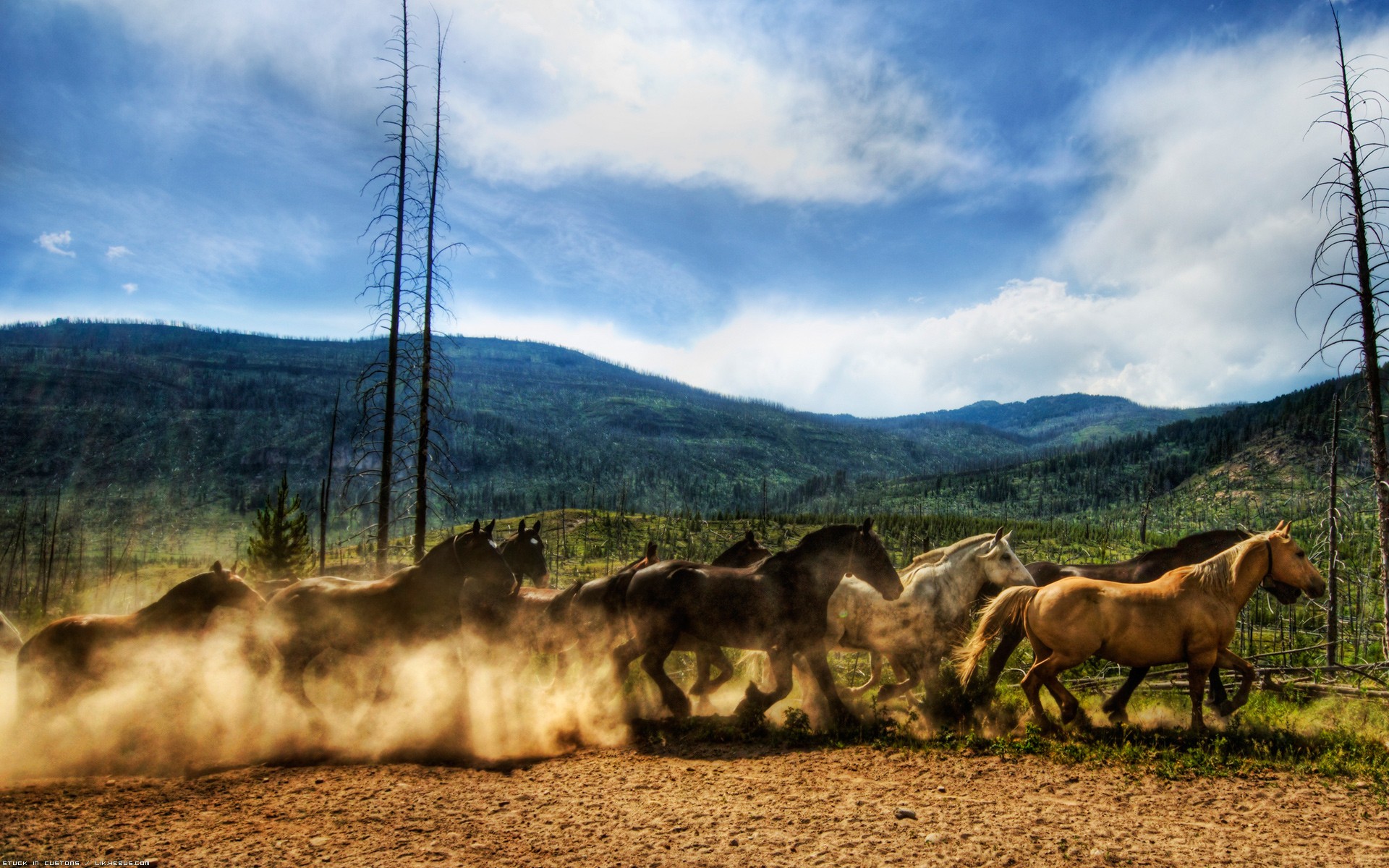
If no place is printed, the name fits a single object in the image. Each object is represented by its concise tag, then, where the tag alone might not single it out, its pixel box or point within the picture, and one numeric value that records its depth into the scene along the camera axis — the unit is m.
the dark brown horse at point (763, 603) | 8.63
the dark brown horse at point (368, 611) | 8.38
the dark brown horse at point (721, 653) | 10.21
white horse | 9.42
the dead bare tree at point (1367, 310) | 11.59
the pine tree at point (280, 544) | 30.56
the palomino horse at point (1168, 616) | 7.59
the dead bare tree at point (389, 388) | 15.16
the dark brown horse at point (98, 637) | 7.58
